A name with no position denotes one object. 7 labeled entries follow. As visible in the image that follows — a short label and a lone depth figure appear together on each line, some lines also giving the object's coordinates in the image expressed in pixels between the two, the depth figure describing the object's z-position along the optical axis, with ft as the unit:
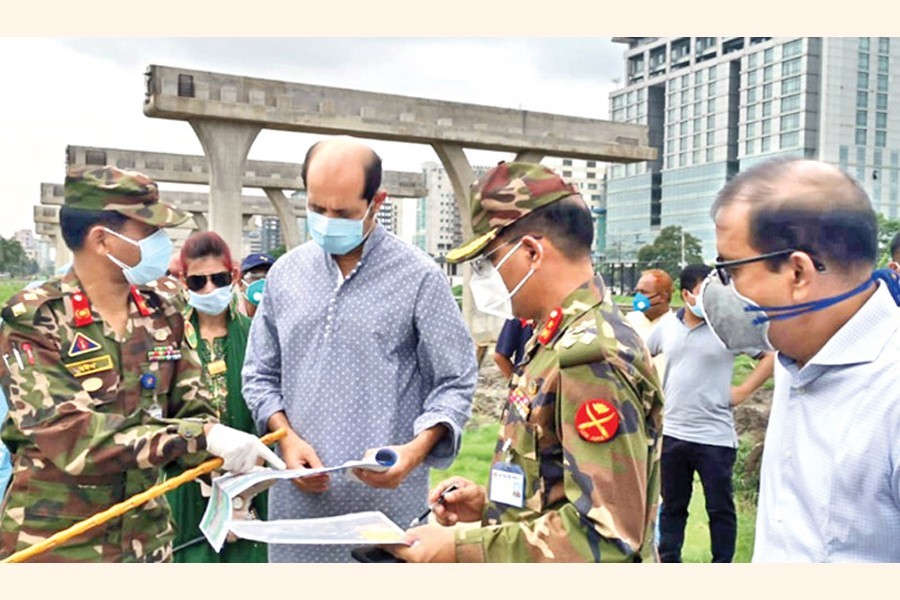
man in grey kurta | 8.27
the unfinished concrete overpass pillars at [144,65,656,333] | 29.81
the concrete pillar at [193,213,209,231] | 68.39
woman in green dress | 11.21
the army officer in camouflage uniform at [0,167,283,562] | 7.29
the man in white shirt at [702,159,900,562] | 4.65
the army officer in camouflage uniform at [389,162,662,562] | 5.25
